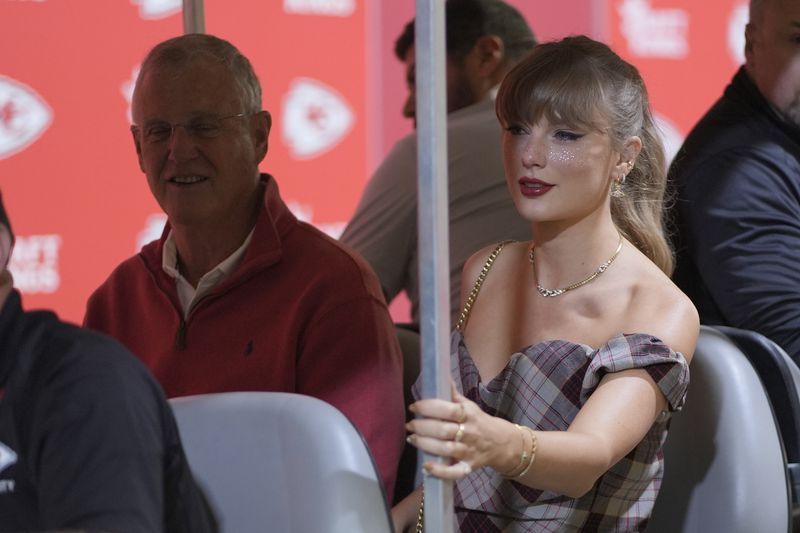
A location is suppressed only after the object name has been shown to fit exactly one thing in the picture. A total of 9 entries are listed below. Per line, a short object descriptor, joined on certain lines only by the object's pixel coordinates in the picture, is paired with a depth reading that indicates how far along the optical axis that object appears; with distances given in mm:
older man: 4128
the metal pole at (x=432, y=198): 3511
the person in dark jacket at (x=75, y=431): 3407
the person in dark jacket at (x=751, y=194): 4363
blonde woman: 3800
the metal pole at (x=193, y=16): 4544
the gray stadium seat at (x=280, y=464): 3734
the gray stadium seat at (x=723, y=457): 4004
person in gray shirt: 4864
